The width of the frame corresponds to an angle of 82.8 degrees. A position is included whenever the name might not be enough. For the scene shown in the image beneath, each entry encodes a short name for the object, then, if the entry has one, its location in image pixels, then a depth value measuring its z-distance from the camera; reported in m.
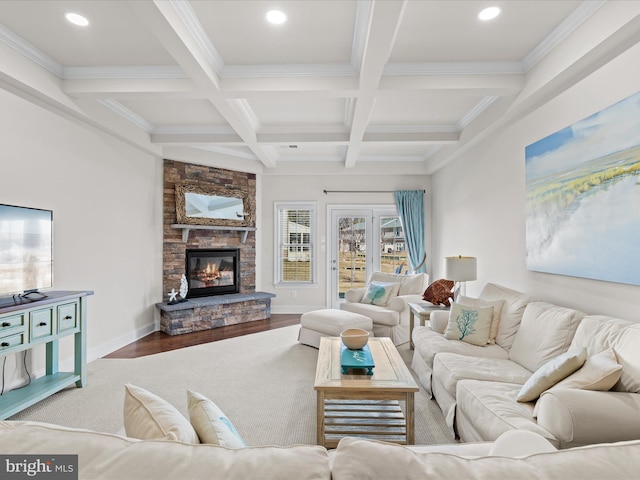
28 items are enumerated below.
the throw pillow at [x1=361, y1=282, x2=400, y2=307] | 5.05
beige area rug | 2.58
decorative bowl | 2.89
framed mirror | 5.60
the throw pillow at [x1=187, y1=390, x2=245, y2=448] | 1.09
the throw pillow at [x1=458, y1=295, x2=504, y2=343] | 3.19
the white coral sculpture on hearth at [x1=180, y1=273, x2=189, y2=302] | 5.46
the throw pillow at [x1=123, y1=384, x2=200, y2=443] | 1.02
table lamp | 3.91
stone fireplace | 5.35
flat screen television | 2.68
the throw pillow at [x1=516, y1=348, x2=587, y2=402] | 1.93
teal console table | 2.56
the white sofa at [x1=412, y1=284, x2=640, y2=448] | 1.64
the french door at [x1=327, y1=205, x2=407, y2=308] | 6.84
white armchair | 4.60
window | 6.85
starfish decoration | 5.36
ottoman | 4.28
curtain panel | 6.62
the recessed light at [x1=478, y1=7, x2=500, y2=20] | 2.41
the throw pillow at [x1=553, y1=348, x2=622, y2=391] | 1.76
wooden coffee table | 2.25
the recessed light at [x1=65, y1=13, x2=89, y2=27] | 2.50
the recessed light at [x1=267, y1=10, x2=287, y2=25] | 2.44
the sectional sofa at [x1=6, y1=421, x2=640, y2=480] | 0.73
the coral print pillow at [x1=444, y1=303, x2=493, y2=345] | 3.13
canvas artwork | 2.24
